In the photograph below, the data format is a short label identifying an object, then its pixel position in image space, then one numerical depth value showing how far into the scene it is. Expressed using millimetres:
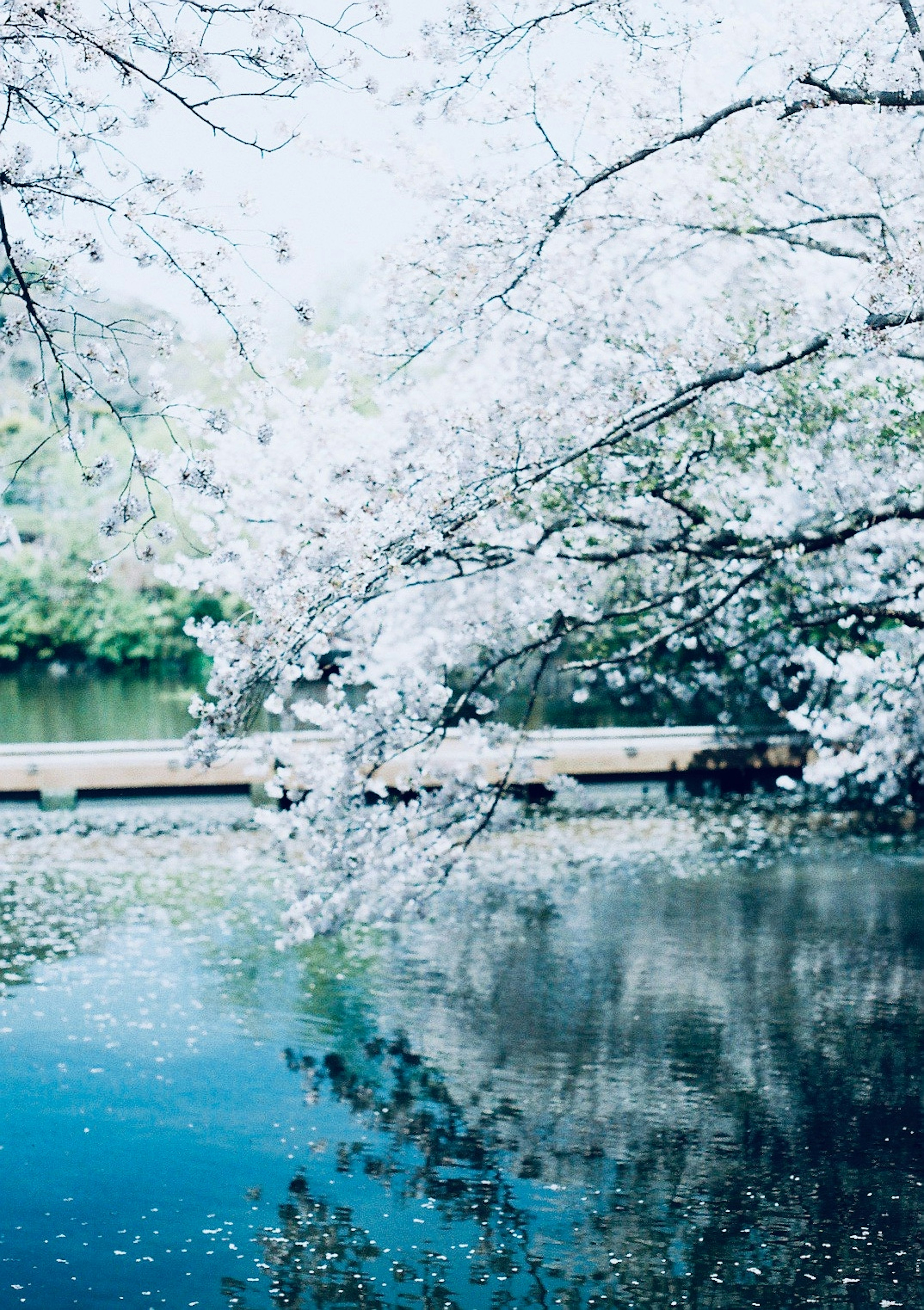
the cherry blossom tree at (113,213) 5316
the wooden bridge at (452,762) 17234
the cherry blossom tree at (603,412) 7703
